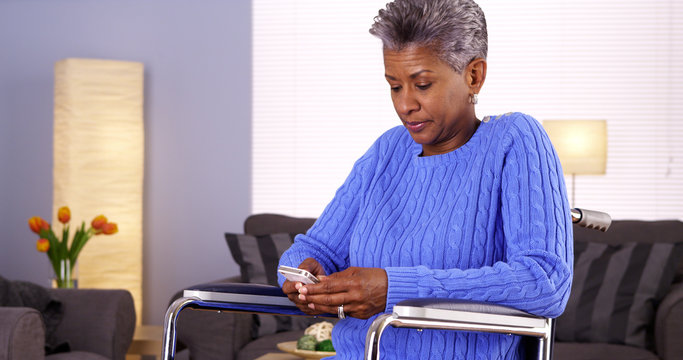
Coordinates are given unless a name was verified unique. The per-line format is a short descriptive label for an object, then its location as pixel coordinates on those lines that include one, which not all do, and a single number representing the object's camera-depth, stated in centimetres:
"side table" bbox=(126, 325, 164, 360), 358
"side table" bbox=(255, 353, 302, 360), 289
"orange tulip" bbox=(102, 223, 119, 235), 389
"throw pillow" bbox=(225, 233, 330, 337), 329
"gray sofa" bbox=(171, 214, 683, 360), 291
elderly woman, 123
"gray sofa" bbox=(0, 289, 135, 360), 301
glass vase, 378
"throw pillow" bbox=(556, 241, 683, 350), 306
